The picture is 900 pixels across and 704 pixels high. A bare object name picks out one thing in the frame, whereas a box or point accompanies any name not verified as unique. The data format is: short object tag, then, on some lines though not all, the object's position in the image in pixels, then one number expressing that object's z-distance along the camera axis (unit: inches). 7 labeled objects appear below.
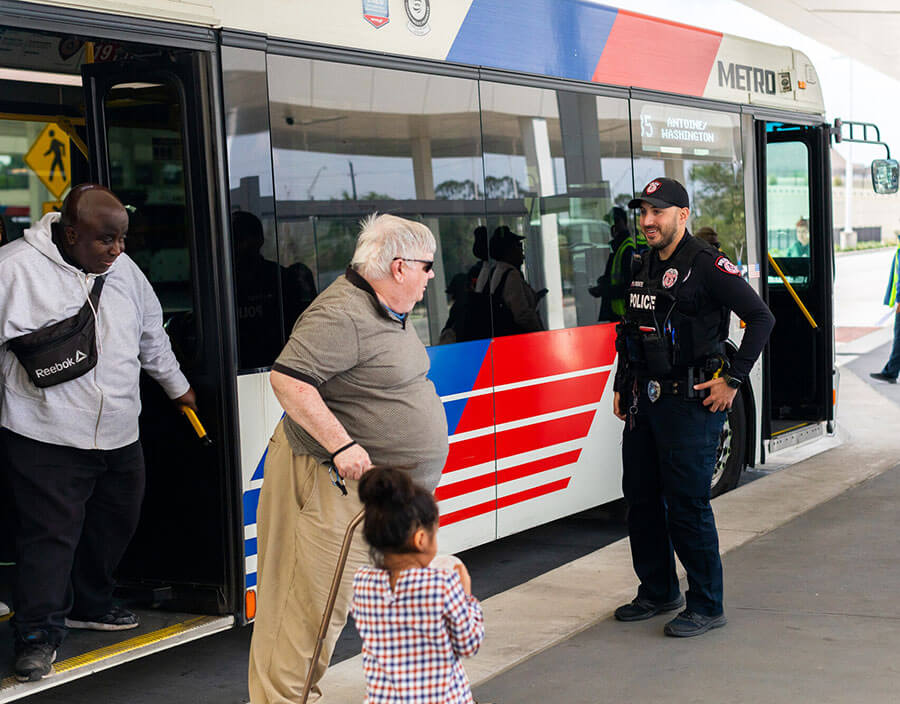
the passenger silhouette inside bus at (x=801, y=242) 350.3
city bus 170.7
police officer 184.5
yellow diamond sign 235.2
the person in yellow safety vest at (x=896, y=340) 540.8
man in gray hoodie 156.5
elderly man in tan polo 137.2
